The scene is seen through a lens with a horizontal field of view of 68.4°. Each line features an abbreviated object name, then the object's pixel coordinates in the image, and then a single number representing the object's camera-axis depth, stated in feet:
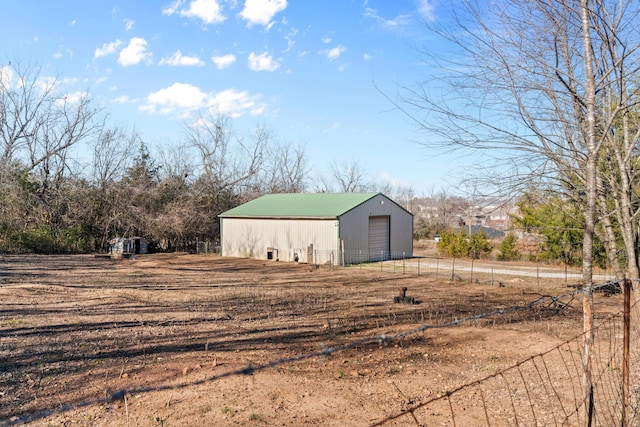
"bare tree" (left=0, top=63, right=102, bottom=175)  103.55
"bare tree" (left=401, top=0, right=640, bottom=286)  17.19
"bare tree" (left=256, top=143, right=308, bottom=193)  157.99
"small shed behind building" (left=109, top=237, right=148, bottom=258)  96.37
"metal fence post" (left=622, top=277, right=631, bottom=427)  12.83
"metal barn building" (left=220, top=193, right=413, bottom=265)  81.35
